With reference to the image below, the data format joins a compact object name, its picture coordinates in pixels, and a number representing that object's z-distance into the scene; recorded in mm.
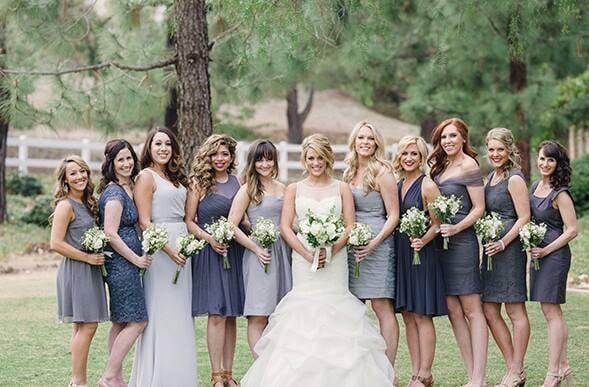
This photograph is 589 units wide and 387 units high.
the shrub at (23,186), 26734
